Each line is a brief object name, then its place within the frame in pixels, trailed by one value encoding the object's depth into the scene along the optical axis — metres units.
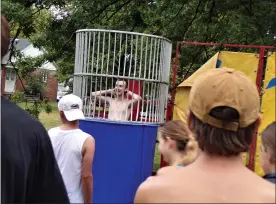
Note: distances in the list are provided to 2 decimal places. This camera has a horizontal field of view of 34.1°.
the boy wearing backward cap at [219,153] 1.38
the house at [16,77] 9.64
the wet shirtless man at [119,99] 5.92
